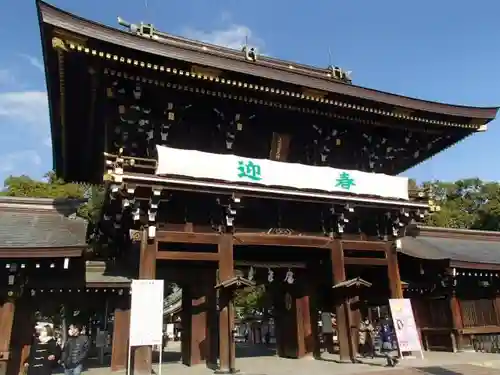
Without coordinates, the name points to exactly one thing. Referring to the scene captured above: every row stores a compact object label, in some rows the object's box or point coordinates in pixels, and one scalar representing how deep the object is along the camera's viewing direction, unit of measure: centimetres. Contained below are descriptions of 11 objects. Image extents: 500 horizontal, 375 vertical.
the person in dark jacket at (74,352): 891
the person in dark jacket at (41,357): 1184
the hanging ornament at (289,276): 1476
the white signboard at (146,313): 962
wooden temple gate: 1057
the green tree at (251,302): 3216
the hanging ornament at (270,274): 1458
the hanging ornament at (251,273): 1458
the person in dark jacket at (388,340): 1157
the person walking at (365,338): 1434
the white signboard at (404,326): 1248
